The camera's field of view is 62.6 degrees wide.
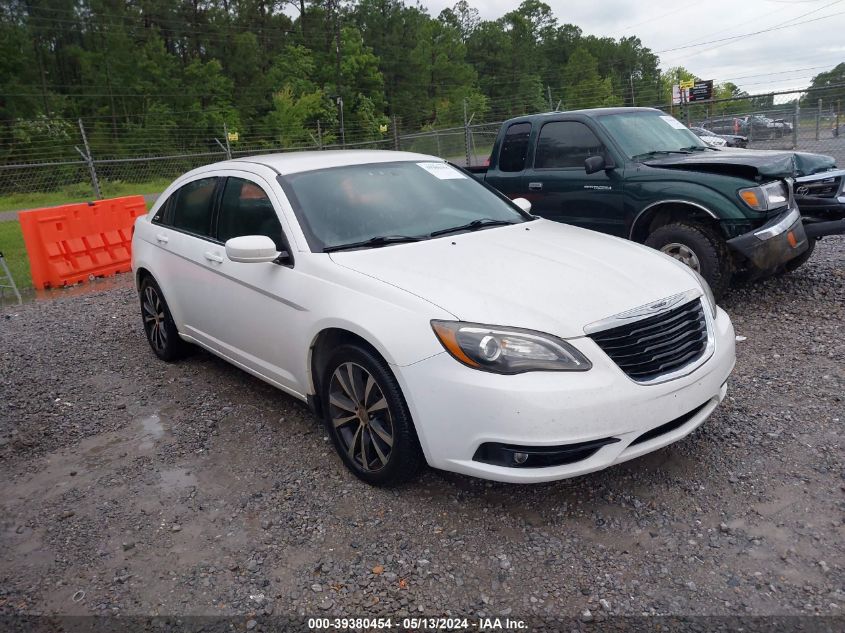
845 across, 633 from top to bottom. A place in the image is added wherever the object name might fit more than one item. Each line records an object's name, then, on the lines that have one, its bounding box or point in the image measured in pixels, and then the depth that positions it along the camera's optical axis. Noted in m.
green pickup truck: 5.59
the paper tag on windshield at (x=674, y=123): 7.13
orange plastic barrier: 9.05
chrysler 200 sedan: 2.86
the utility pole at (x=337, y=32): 51.39
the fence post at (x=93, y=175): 14.93
